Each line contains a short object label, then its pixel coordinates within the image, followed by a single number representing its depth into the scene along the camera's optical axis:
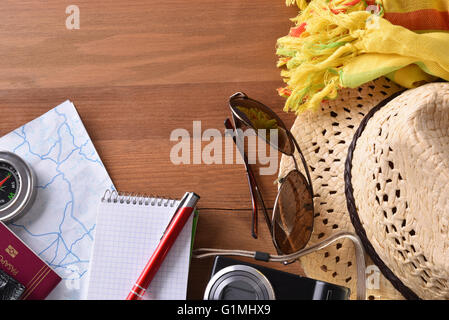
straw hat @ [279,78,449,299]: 0.42
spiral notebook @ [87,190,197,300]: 0.60
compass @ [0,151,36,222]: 0.62
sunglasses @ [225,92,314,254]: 0.59
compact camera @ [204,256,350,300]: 0.52
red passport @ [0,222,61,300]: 0.60
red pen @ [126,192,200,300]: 0.59
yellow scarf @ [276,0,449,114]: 0.52
